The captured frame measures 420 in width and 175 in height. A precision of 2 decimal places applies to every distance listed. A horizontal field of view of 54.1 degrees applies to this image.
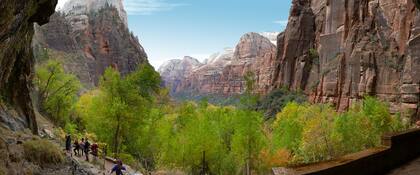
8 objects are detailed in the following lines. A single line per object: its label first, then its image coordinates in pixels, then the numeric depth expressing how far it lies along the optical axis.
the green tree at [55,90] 45.28
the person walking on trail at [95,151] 29.75
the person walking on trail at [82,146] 31.28
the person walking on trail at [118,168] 20.25
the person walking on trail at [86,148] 28.48
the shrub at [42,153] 20.94
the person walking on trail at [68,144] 29.37
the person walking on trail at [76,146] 30.56
